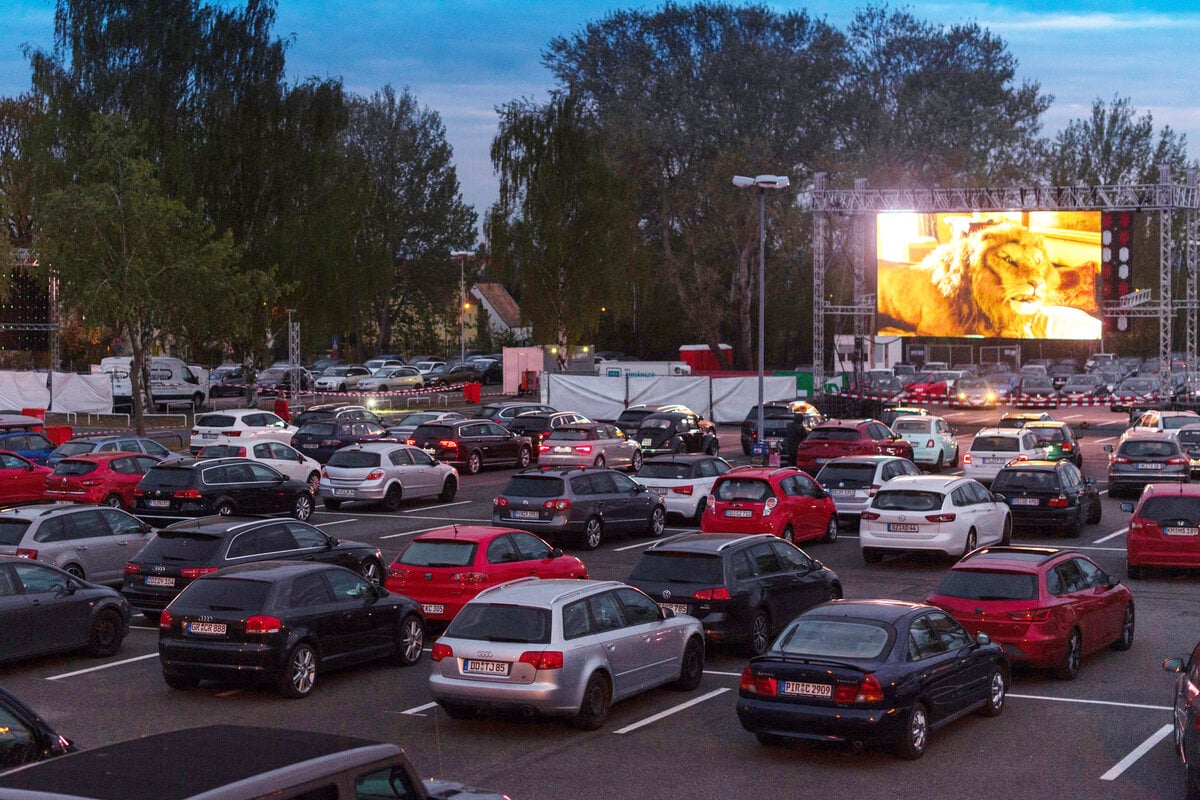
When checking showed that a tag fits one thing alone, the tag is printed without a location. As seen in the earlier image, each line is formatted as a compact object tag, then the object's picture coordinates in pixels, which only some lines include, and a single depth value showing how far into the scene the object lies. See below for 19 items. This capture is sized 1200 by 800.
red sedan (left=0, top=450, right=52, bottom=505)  29.67
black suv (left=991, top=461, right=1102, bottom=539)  25.77
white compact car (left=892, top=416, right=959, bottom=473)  38.84
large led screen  54.50
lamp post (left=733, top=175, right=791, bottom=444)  35.41
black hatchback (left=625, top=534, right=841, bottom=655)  15.80
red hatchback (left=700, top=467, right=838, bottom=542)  23.67
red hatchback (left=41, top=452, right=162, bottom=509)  28.41
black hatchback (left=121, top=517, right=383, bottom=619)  17.70
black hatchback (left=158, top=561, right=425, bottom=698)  14.02
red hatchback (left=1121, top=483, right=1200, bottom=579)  21.31
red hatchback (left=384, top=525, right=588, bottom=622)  17.20
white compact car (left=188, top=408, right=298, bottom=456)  38.31
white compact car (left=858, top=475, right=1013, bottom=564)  22.69
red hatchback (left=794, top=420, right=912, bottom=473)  34.28
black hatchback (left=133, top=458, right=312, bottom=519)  25.84
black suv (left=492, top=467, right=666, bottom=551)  24.33
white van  58.72
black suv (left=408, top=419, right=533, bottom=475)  37.66
